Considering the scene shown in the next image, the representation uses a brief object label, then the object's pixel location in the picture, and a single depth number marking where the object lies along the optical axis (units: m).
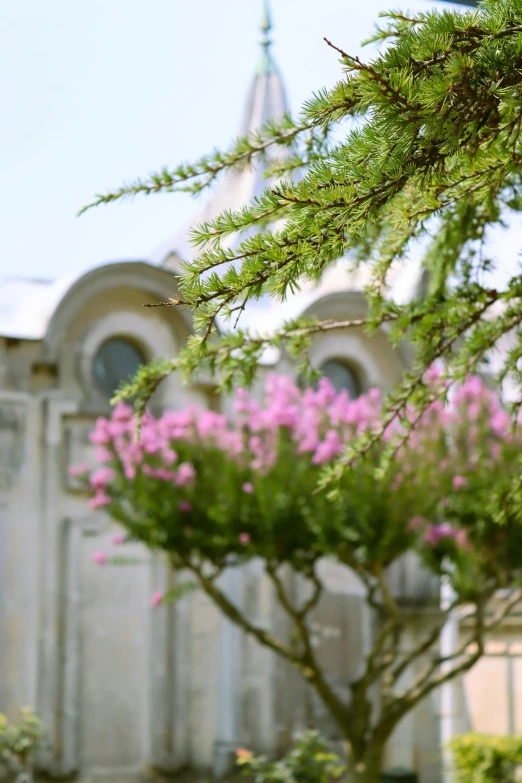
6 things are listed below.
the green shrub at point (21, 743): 12.10
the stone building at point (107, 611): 13.59
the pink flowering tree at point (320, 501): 11.15
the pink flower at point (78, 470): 13.01
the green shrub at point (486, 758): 12.59
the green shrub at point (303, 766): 10.45
